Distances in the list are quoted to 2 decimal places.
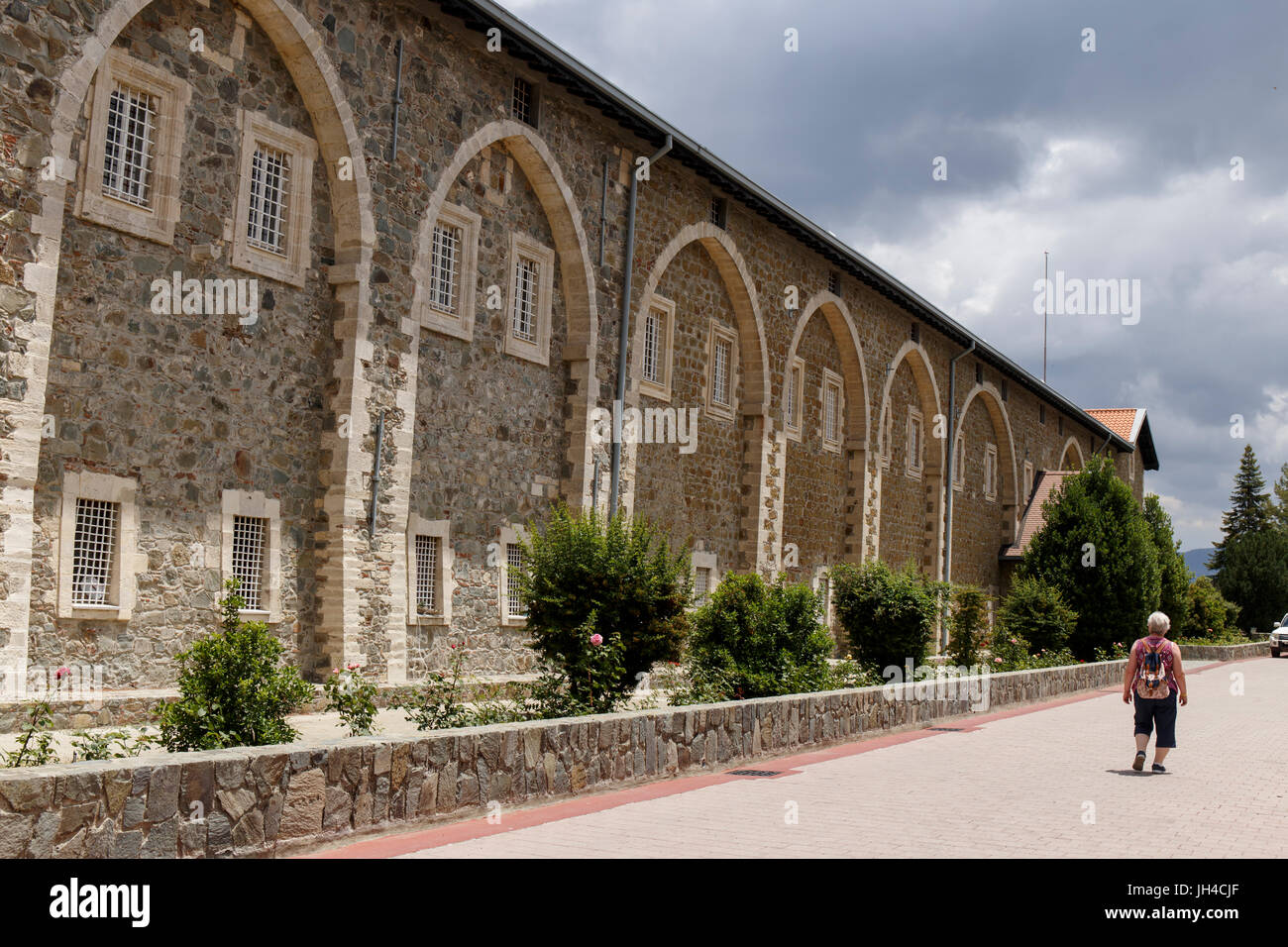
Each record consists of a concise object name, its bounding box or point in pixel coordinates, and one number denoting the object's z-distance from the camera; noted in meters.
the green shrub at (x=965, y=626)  20.34
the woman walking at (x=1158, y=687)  11.37
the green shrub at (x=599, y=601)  11.06
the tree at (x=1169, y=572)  34.47
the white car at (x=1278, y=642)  42.84
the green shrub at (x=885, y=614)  16.78
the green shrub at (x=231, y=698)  7.46
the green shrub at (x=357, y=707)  8.74
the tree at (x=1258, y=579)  54.12
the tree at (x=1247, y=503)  80.69
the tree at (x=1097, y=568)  26.97
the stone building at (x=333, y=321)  11.29
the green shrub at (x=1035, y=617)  24.52
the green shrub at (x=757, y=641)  13.05
